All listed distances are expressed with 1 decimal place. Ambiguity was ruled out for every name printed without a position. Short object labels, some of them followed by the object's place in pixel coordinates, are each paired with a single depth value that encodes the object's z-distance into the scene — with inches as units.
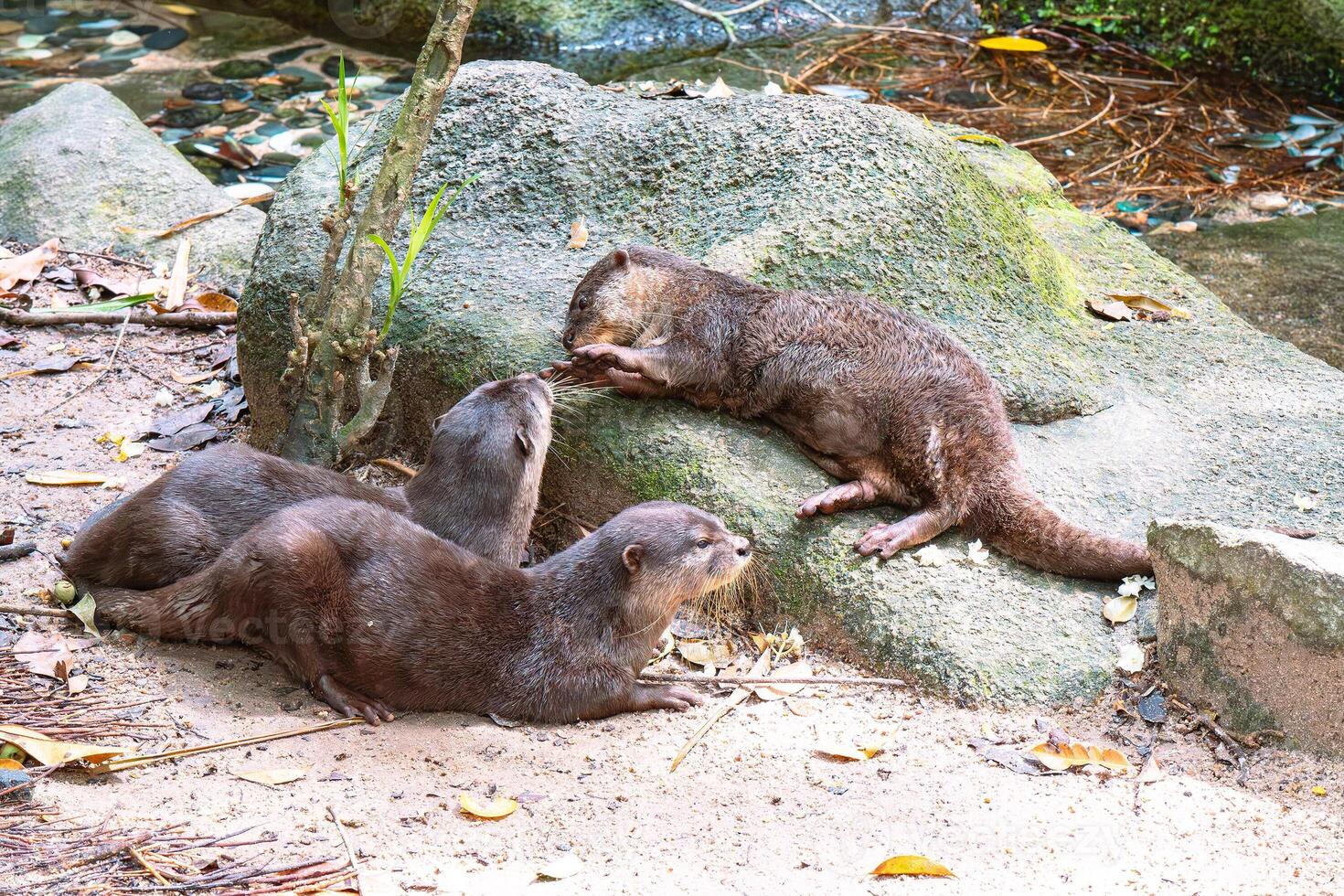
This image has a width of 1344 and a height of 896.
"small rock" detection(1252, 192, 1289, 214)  507.2
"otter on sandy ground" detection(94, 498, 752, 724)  229.9
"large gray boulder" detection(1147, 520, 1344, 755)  208.5
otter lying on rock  252.5
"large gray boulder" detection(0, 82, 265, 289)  432.1
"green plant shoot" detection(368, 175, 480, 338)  258.2
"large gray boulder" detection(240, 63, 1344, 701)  249.1
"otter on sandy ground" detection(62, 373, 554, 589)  247.4
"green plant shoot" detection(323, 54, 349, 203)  253.6
